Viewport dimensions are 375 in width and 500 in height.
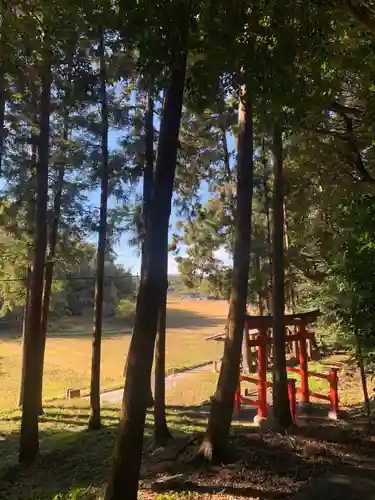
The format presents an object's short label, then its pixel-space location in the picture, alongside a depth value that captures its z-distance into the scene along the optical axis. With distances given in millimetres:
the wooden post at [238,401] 13820
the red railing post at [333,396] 11850
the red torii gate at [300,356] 11891
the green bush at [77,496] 5920
